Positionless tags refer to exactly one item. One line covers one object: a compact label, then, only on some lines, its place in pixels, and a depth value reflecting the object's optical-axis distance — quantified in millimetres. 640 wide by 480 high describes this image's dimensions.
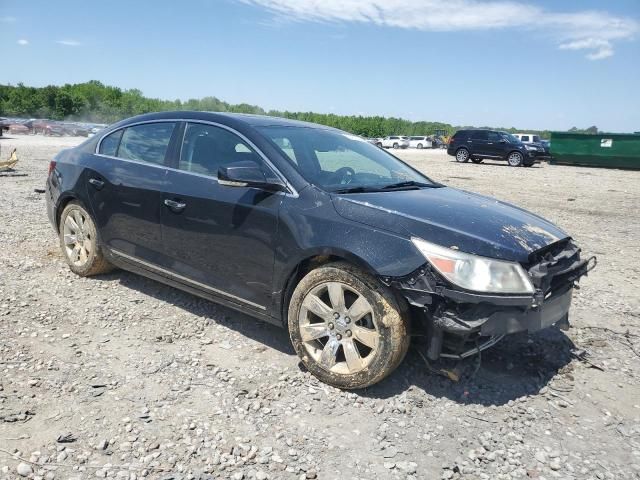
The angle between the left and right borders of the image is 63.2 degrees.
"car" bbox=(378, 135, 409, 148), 57312
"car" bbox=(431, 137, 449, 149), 56719
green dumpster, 25125
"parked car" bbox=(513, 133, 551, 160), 27562
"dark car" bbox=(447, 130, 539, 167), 25958
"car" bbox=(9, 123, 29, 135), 44281
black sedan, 2975
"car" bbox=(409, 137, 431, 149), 57094
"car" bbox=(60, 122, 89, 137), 43844
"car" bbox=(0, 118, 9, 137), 40438
